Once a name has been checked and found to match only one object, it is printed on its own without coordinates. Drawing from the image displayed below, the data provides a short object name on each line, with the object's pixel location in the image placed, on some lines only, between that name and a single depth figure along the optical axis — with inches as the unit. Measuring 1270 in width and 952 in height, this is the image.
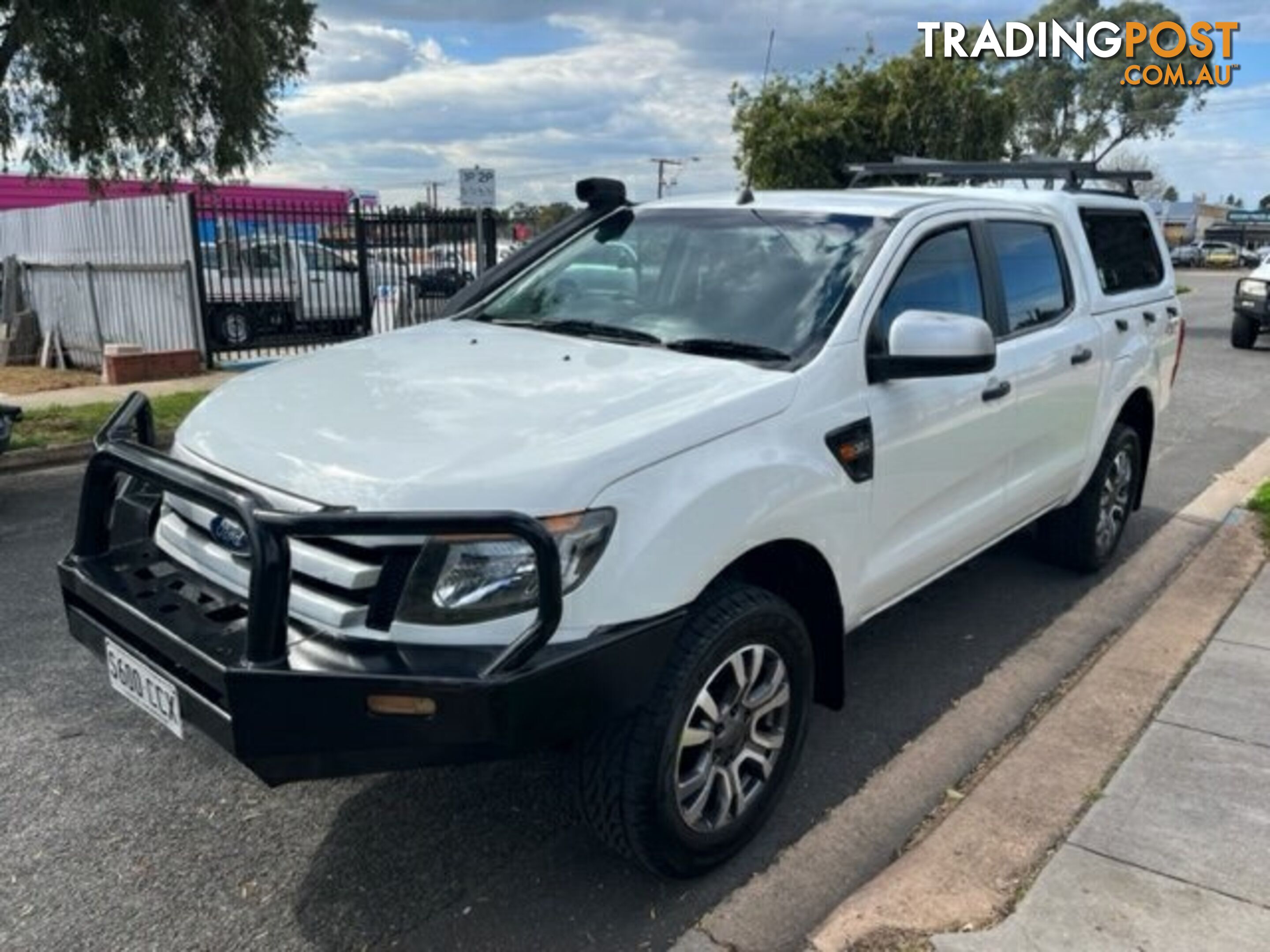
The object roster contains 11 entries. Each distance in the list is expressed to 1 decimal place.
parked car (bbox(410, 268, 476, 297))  556.4
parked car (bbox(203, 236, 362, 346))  543.2
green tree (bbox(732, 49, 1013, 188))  719.7
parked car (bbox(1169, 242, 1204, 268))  2377.0
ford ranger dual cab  87.4
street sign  475.5
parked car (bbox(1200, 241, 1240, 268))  2347.4
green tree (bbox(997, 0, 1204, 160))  1930.4
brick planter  472.7
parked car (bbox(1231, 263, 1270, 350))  621.3
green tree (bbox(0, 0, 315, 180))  310.8
